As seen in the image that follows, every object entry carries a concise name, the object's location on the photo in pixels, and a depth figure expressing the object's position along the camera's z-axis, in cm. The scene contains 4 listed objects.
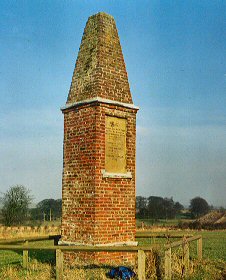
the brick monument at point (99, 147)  1042
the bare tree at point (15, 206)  4019
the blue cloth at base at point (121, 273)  830
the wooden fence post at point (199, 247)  1159
